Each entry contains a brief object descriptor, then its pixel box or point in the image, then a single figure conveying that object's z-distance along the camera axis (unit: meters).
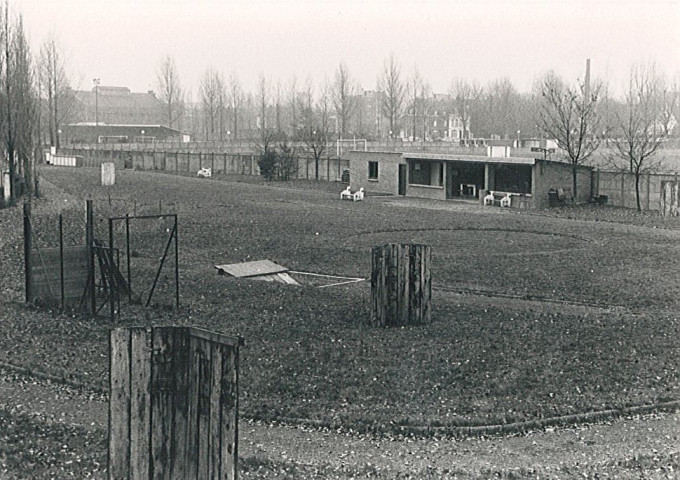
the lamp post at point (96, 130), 128.80
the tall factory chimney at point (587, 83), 57.79
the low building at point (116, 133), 119.56
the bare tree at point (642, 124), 41.50
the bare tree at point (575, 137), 44.16
